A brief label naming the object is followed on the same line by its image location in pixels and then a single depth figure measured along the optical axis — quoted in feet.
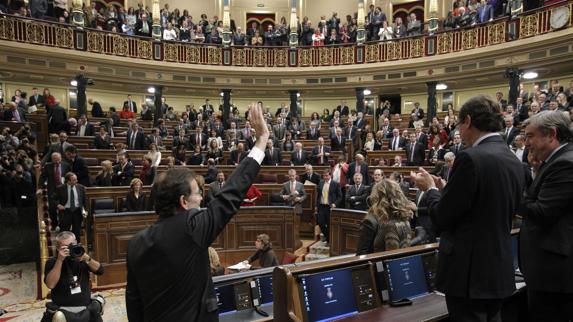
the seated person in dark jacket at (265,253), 14.51
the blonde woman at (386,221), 8.74
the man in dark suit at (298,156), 28.25
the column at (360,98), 48.26
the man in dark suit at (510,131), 22.19
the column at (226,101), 49.84
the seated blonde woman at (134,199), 19.91
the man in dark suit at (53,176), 20.13
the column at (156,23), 45.57
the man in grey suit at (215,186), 19.63
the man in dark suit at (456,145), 21.91
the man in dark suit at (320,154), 28.60
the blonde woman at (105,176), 22.07
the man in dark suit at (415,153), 26.13
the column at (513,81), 36.78
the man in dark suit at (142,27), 45.60
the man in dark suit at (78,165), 21.49
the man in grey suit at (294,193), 22.34
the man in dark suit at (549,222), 5.81
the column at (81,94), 41.55
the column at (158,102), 47.32
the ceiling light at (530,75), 38.35
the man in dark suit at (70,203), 19.04
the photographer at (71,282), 9.30
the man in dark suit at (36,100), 38.80
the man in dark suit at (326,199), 21.84
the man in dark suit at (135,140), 30.27
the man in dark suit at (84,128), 33.09
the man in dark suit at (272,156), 28.43
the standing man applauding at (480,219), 5.01
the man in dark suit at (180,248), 4.48
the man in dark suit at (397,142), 29.56
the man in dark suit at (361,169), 23.24
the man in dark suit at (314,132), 35.88
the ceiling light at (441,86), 45.83
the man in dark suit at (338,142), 31.35
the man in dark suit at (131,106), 44.16
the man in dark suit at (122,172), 22.61
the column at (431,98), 43.22
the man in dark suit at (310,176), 25.02
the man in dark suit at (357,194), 20.70
